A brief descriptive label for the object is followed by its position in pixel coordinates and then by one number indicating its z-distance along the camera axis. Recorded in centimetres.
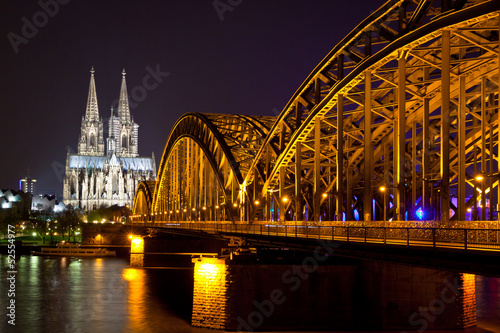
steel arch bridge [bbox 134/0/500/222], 2727
